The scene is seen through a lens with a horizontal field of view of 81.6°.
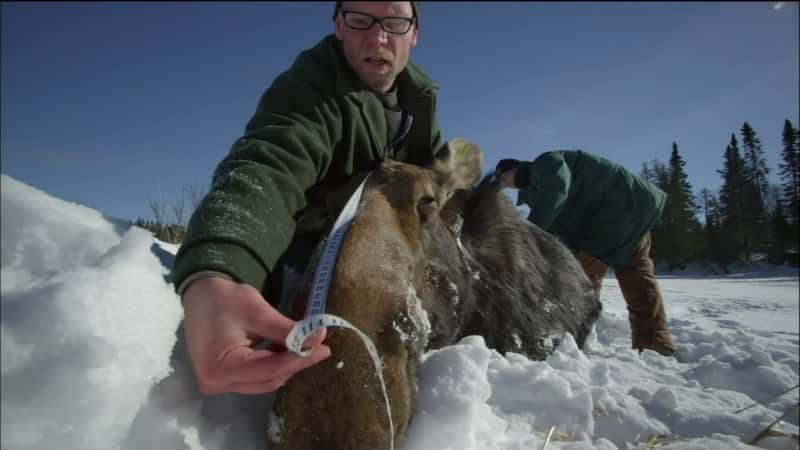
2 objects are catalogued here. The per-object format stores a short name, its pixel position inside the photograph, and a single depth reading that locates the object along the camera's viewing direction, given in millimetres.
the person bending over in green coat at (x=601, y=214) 1440
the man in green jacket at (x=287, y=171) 434
